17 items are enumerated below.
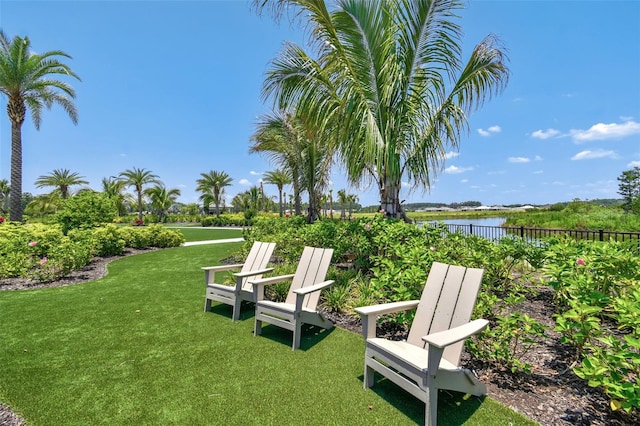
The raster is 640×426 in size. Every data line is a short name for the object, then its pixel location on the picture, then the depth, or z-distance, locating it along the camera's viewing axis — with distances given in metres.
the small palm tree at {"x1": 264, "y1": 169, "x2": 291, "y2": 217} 33.16
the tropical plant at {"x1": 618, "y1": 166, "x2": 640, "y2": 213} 31.23
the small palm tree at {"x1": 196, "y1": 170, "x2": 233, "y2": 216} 36.66
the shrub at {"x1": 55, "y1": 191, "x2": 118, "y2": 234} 10.06
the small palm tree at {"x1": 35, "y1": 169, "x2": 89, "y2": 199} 29.81
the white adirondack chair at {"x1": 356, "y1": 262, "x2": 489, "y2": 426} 1.91
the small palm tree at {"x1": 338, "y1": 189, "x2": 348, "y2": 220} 47.66
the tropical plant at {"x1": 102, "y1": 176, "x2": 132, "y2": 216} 37.00
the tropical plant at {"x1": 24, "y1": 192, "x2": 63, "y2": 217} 31.70
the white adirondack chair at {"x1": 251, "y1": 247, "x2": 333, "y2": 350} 3.15
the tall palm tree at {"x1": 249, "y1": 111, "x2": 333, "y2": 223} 10.41
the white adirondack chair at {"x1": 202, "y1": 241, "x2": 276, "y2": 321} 3.97
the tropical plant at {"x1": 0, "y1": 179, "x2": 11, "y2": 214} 39.72
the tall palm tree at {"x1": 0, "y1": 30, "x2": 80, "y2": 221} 11.90
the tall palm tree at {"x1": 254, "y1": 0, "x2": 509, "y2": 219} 5.07
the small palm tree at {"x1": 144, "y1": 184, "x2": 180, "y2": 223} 37.06
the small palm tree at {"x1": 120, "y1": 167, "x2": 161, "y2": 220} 33.09
